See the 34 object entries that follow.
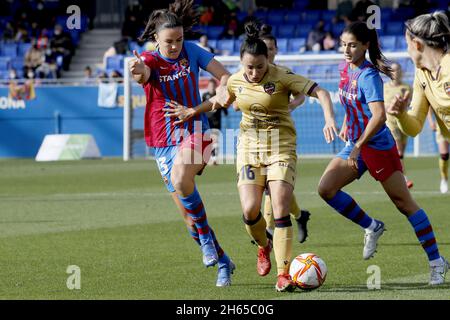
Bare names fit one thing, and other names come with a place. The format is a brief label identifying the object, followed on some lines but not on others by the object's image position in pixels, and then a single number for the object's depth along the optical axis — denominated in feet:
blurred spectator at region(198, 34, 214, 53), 88.33
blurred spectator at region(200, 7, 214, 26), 105.40
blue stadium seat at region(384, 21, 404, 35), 97.09
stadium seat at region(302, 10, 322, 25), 104.56
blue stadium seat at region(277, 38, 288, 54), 98.08
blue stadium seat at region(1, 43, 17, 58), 106.52
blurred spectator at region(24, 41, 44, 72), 99.91
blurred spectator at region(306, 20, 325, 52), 94.48
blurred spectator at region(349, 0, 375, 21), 92.75
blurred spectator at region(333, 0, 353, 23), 98.73
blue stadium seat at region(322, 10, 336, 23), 102.83
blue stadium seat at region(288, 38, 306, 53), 98.07
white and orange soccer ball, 25.58
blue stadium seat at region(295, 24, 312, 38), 101.60
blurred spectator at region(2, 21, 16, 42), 109.45
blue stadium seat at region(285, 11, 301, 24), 104.92
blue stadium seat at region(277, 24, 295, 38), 102.17
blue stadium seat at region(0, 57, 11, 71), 103.65
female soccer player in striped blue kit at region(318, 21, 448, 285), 27.68
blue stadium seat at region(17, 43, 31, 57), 106.32
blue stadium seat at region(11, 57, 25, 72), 103.57
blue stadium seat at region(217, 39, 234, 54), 98.07
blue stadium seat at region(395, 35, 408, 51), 92.63
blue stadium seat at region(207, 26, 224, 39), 103.04
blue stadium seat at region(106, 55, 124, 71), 99.60
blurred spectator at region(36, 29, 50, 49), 102.83
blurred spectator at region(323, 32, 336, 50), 92.63
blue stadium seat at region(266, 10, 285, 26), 104.53
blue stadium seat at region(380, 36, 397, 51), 92.84
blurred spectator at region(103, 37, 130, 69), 101.15
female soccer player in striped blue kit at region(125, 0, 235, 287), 28.04
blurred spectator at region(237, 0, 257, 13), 112.98
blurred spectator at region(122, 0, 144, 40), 103.40
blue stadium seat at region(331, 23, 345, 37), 97.66
